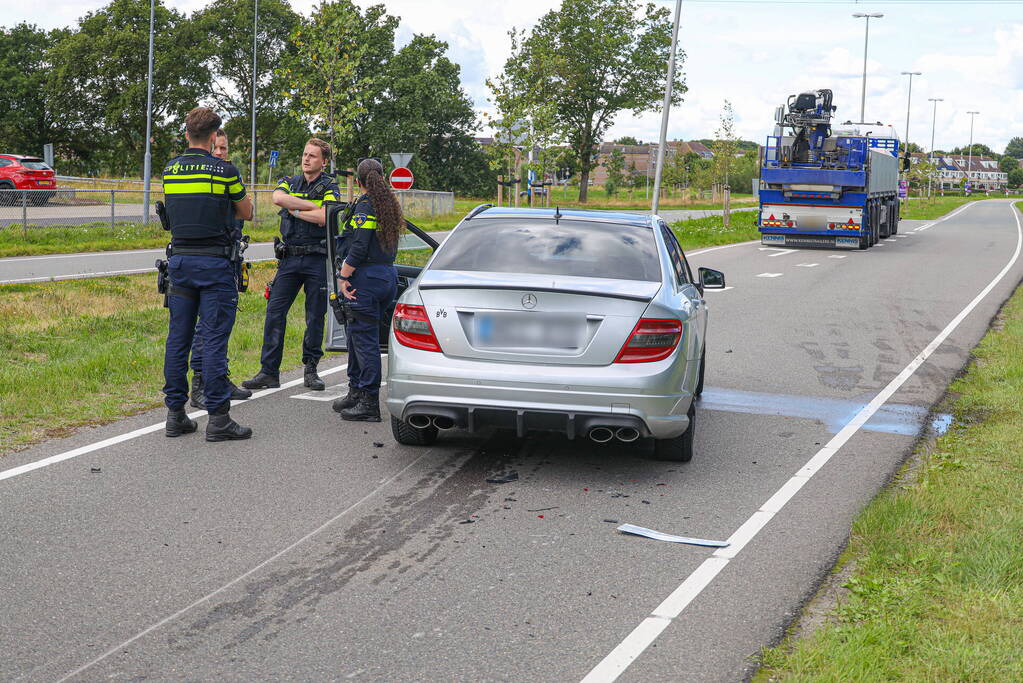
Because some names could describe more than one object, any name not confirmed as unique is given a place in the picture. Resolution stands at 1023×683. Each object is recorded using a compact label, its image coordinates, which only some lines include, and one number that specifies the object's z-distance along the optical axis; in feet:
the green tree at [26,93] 206.39
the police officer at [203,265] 21.42
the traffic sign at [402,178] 81.45
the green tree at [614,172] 286.25
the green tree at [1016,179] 621.31
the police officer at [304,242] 25.79
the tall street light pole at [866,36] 191.93
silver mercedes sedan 18.63
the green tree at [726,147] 228.84
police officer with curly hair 23.02
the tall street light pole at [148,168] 92.03
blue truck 89.51
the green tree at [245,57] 209.56
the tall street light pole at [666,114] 99.81
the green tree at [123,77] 203.00
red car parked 110.01
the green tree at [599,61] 221.66
